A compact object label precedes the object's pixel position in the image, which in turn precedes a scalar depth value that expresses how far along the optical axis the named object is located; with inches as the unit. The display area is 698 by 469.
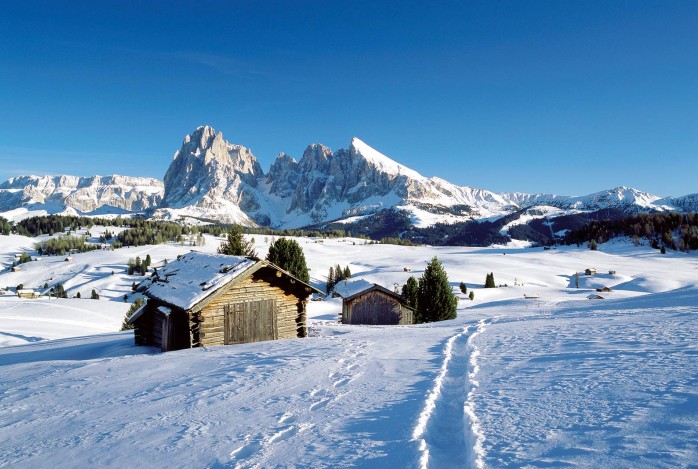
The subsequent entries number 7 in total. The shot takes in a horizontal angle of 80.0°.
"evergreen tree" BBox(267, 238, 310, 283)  2016.5
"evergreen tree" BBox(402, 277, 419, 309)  2225.6
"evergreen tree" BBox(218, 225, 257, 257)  1953.0
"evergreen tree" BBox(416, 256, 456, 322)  1801.2
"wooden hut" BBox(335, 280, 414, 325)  1889.8
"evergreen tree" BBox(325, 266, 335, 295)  4196.9
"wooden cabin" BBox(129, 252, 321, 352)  909.2
